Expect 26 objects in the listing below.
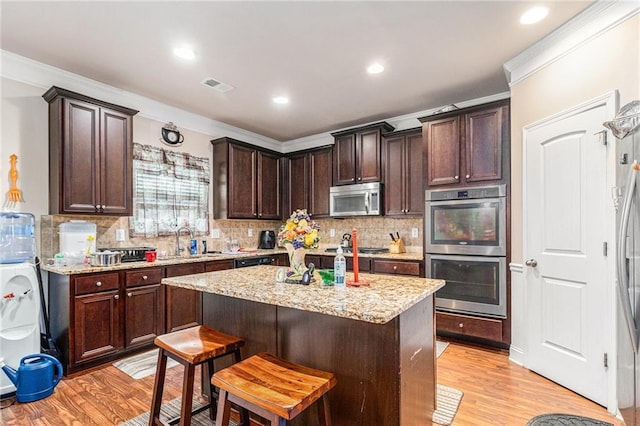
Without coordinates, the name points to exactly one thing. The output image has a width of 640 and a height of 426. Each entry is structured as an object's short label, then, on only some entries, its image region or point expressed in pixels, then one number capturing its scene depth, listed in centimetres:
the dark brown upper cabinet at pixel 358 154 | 432
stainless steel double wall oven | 313
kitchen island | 149
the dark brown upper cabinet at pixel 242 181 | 450
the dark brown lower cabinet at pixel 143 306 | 305
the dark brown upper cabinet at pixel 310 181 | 491
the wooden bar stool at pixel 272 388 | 122
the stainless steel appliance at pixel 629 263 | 154
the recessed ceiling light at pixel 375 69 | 299
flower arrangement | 204
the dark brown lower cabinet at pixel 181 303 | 339
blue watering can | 229
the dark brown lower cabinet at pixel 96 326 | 272
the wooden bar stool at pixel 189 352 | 163
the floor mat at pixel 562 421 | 193
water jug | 269
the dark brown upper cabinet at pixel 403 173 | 404
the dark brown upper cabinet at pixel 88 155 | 290
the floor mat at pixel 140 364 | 275
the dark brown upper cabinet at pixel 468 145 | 318
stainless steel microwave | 429
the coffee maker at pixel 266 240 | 517
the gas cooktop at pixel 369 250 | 437
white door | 221
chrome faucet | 406
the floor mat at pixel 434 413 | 204
